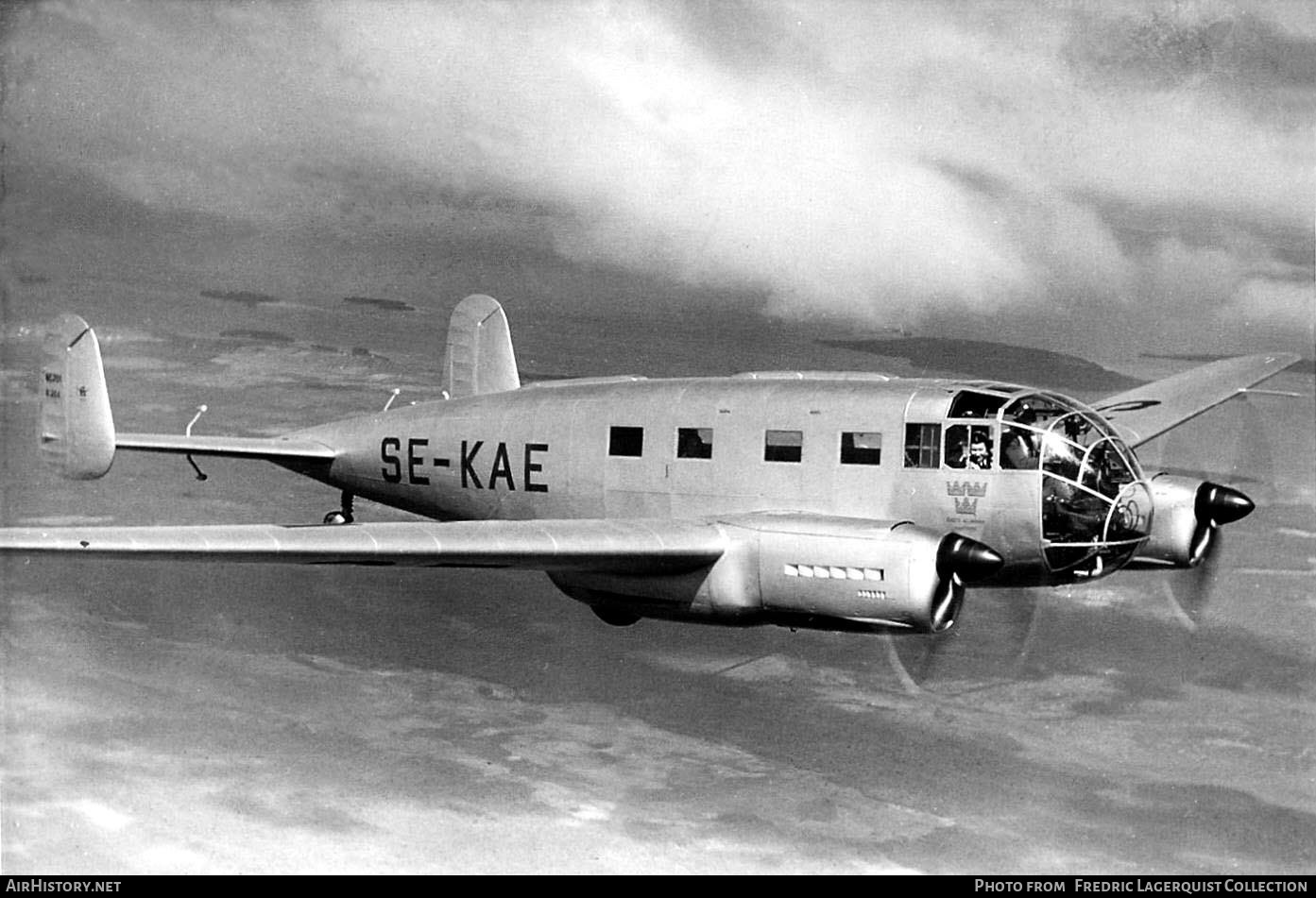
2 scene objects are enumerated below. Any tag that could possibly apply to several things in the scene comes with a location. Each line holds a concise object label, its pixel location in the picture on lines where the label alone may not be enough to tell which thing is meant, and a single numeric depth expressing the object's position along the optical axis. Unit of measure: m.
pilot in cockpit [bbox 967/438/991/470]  15.25
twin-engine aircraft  13.81
